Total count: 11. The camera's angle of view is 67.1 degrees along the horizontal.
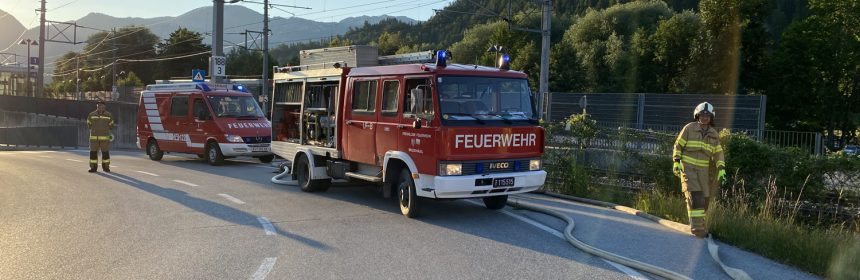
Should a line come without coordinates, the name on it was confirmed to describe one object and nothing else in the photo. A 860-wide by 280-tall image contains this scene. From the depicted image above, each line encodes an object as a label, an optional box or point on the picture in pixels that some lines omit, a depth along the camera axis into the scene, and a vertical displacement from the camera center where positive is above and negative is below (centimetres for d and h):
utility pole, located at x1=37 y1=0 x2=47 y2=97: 4581 +290
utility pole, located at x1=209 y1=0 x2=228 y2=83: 2367 +277
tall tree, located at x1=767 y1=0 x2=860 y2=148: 3123 +279
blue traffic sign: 2338 +105
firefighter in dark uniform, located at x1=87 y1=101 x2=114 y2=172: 1555 -80
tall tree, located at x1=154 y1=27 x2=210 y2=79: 8350 +653
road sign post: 2327 +140
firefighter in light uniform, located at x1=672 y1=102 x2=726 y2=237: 809 -38
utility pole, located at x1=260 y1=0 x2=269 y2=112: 3404 +303
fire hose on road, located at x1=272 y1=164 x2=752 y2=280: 593 -137
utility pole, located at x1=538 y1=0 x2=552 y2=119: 2208 +235
